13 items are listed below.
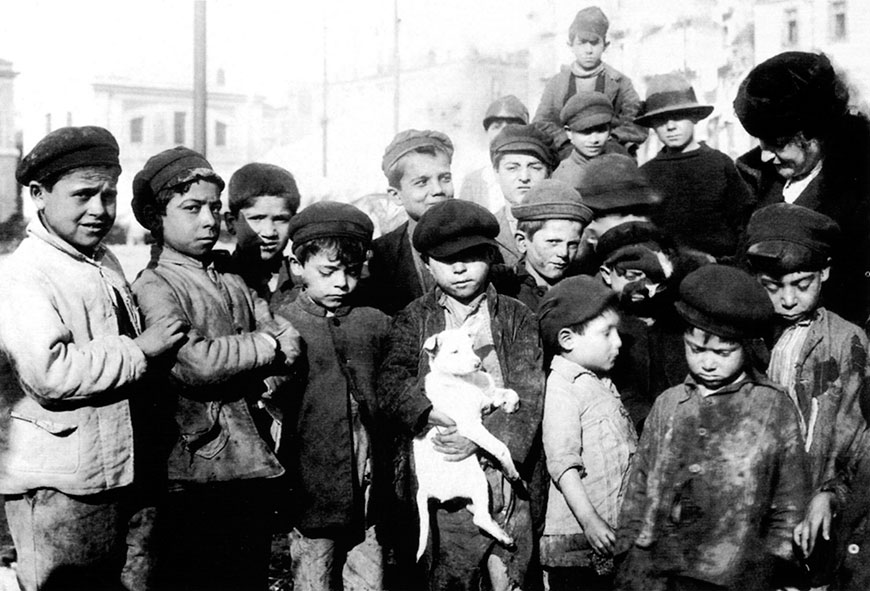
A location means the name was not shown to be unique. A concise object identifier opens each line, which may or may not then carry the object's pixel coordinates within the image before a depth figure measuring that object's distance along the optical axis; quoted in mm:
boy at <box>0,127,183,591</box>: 2734
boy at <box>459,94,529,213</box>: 6391
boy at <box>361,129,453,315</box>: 4156
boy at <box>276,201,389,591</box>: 3383
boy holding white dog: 3160
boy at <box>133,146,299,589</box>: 3078
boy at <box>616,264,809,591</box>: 2793
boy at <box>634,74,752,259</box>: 4785
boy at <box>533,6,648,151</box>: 6328
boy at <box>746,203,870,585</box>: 3080
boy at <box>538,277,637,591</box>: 3162
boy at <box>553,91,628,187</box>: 5066
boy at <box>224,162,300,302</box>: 4051
